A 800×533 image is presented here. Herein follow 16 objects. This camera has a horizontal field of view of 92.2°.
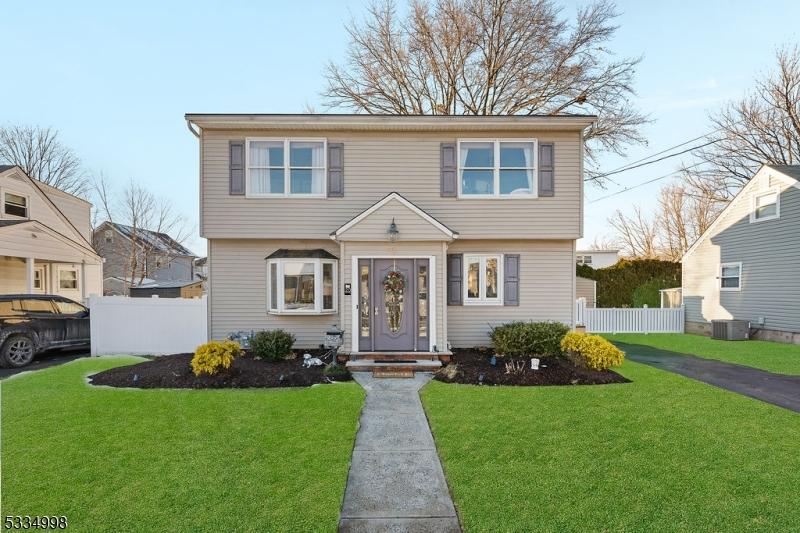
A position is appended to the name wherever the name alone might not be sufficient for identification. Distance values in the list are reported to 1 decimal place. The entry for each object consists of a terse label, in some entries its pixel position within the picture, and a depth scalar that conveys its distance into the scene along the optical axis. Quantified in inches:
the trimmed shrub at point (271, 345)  330.6
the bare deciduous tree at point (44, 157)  1054.4
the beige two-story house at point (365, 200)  377.1
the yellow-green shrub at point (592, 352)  298.4
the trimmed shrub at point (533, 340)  334.3
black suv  350.0
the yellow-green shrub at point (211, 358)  276.2
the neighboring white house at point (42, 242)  546.3
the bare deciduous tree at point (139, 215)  991.6
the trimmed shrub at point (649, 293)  719.1
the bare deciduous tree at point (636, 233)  1282.0
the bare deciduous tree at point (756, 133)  793.6
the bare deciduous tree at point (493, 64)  629.9
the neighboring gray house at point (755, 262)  468.8
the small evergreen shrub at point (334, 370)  298.1
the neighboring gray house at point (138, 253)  1039.6
